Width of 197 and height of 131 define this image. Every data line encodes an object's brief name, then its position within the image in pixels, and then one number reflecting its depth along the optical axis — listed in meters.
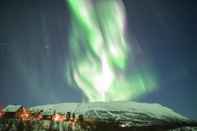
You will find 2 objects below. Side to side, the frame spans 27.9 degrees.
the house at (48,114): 160.75
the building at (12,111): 159.38
